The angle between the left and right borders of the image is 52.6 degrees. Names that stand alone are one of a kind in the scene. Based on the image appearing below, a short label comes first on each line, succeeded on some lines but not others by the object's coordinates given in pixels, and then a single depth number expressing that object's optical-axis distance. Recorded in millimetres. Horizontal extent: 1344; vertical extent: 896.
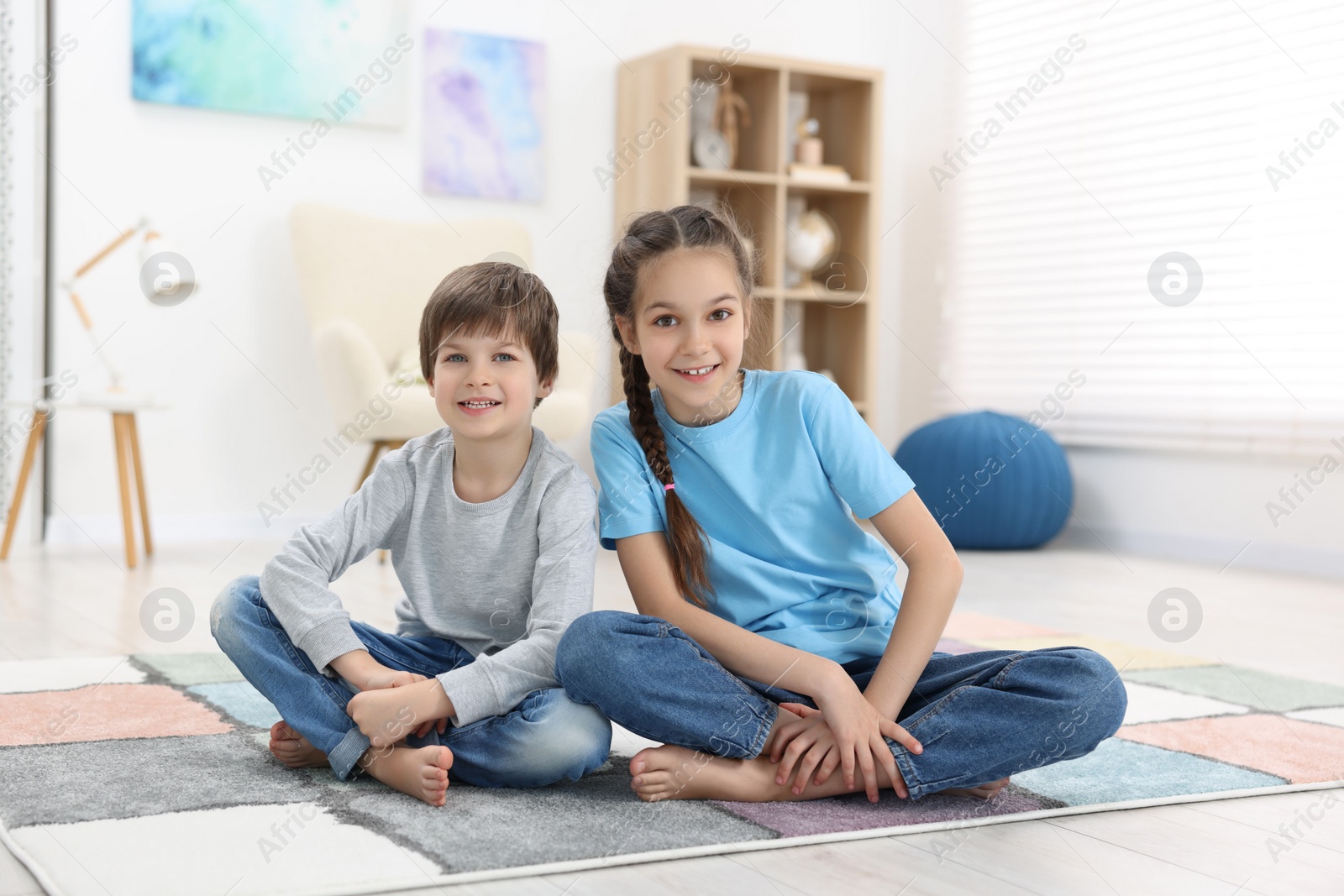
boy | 1167
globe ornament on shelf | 3998
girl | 1145
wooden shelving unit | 3752
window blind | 3203
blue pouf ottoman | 3578
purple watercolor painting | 3680
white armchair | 2984
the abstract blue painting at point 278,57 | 3344
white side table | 2883
